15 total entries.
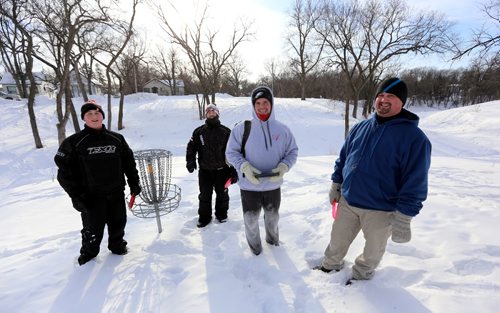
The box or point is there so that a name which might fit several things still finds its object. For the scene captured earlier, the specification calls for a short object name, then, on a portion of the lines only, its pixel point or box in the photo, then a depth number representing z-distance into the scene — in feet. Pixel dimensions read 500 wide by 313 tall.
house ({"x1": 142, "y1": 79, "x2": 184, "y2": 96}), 167.49
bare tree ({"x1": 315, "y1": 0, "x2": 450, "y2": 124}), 47.62
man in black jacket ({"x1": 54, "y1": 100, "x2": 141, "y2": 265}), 8.48
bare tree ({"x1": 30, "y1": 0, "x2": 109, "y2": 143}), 35.88
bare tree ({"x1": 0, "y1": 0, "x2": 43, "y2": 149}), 35.29
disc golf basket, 10.33
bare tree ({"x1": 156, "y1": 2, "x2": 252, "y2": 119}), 60.03
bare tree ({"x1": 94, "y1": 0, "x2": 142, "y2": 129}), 48.47
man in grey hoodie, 8.52
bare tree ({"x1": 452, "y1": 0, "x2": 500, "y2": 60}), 26.39
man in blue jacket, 6.36
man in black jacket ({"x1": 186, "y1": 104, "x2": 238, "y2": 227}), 11.64
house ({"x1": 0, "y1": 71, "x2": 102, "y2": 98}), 129.08
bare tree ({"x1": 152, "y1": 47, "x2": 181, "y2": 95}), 130.06
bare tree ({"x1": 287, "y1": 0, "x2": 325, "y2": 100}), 93.04
